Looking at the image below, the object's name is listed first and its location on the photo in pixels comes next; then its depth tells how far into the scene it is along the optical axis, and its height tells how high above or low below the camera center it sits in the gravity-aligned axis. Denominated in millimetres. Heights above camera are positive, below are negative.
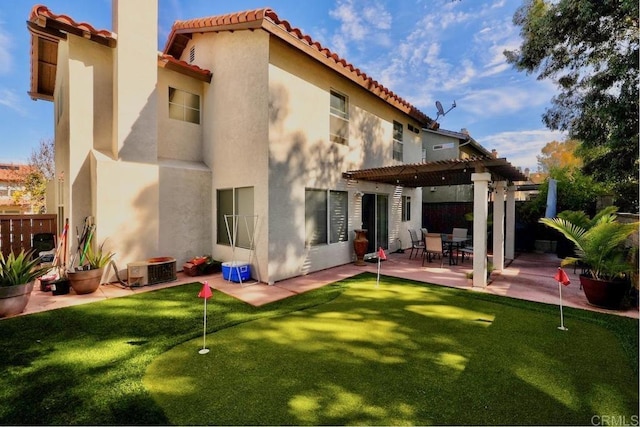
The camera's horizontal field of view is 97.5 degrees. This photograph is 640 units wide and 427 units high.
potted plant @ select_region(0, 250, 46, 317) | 5285 -1427
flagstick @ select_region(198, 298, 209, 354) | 4059 -2026
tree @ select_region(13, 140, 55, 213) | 24719 +3098
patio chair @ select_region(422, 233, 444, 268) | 9828 -1103
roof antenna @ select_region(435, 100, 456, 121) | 16828 +6157
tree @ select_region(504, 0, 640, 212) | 8531 +5144
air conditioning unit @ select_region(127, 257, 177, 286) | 7449 -1649
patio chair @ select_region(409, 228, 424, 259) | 11336 -1237
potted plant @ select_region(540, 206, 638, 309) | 5797 -1034
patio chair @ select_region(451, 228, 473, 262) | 11328 -860
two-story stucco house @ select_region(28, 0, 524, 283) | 7711 +2308
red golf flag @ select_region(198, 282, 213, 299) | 4109 -1182
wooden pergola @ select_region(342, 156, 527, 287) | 7465 +1201
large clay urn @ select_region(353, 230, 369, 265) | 10109 -1187
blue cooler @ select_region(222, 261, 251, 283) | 7871 -1690
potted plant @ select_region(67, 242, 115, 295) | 6676 -1489
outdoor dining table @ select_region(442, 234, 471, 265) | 10438 -1166
